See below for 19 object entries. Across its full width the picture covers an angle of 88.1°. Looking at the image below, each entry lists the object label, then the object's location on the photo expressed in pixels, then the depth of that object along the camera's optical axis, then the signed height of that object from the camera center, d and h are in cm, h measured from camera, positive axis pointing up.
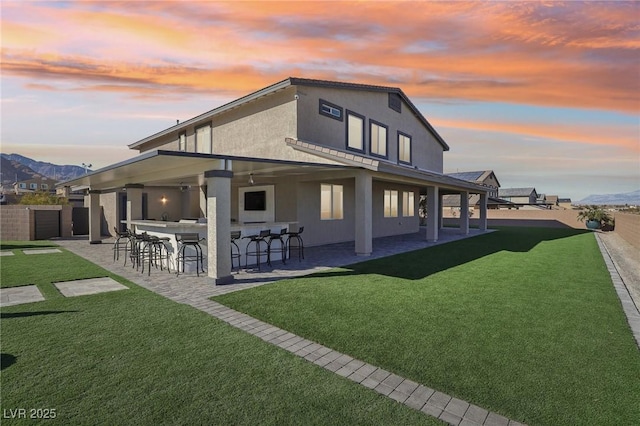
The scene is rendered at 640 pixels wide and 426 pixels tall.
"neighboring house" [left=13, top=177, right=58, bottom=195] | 8112 +516
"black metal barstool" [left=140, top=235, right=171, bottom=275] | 907 -132
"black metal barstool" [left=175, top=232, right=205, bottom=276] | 813 -121
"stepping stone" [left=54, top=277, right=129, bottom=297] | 676 -178
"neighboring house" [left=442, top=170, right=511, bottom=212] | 3403 +121
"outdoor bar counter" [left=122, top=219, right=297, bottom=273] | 927 -78
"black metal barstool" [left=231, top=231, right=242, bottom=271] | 921 -116
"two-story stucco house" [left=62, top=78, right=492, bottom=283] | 844 +107
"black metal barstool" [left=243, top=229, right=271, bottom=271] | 973 -126
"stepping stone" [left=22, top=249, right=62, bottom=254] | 1238 -176
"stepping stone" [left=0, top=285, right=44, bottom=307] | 608 -177
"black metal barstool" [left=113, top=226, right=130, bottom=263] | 1075 -172
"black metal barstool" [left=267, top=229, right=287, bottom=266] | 1009 -134
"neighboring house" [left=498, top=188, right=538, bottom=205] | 6650 +224
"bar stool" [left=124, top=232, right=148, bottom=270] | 948 -128
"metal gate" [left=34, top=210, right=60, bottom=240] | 1714 -100
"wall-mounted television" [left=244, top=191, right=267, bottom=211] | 1503 +22
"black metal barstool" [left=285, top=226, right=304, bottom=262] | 1085 -108
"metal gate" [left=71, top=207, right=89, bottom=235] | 1953 -90
